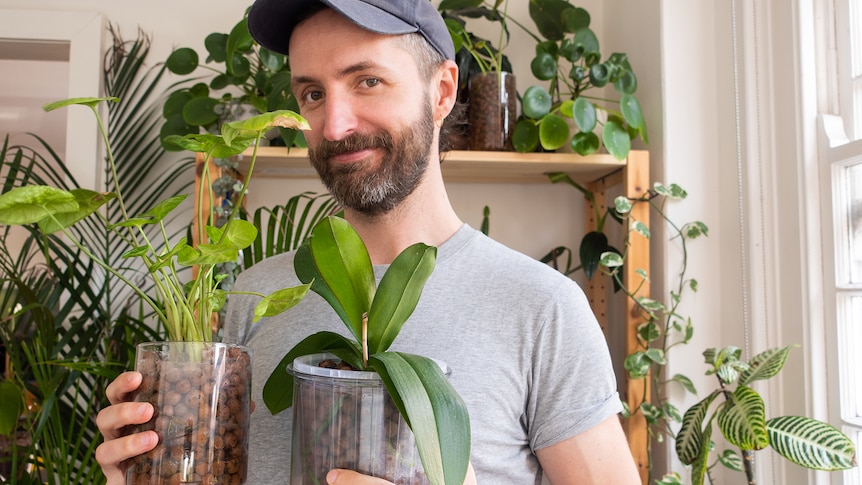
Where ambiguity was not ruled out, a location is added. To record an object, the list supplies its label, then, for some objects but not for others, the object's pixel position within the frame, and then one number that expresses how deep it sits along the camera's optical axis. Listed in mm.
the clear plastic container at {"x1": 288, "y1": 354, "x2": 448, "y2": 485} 594
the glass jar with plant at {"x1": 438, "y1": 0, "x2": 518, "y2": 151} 1722
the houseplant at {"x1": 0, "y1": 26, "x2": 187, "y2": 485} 1674
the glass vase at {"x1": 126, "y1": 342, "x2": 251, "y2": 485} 607
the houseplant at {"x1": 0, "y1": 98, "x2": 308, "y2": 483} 590
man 867
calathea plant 1157
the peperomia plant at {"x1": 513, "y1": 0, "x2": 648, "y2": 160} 1631
